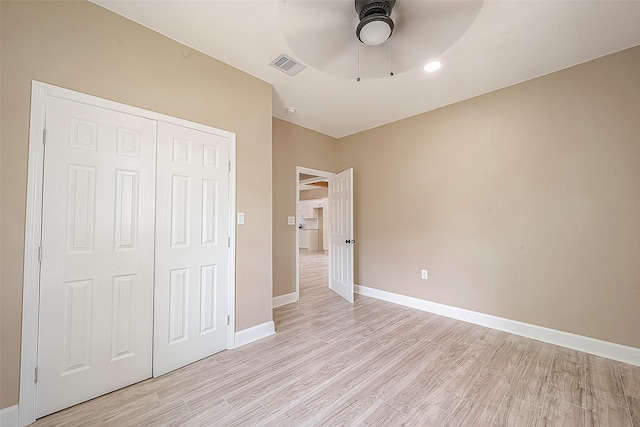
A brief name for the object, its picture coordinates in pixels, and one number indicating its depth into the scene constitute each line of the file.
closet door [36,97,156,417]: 1.55
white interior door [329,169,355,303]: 3.83
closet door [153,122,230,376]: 1.98
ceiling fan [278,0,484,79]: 1.23
